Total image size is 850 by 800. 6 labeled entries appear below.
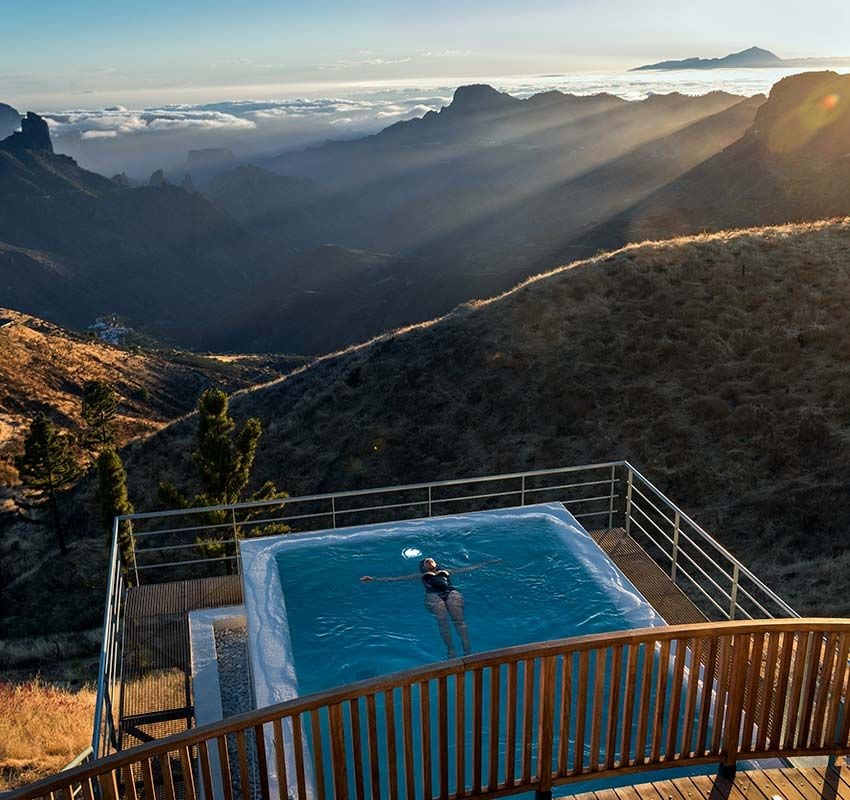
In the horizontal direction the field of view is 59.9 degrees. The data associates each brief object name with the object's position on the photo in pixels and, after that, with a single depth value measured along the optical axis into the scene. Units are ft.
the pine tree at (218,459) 58.18
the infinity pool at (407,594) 28.53
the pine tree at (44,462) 97.45
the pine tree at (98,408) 119.14
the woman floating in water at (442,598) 30.45
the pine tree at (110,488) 69.56
